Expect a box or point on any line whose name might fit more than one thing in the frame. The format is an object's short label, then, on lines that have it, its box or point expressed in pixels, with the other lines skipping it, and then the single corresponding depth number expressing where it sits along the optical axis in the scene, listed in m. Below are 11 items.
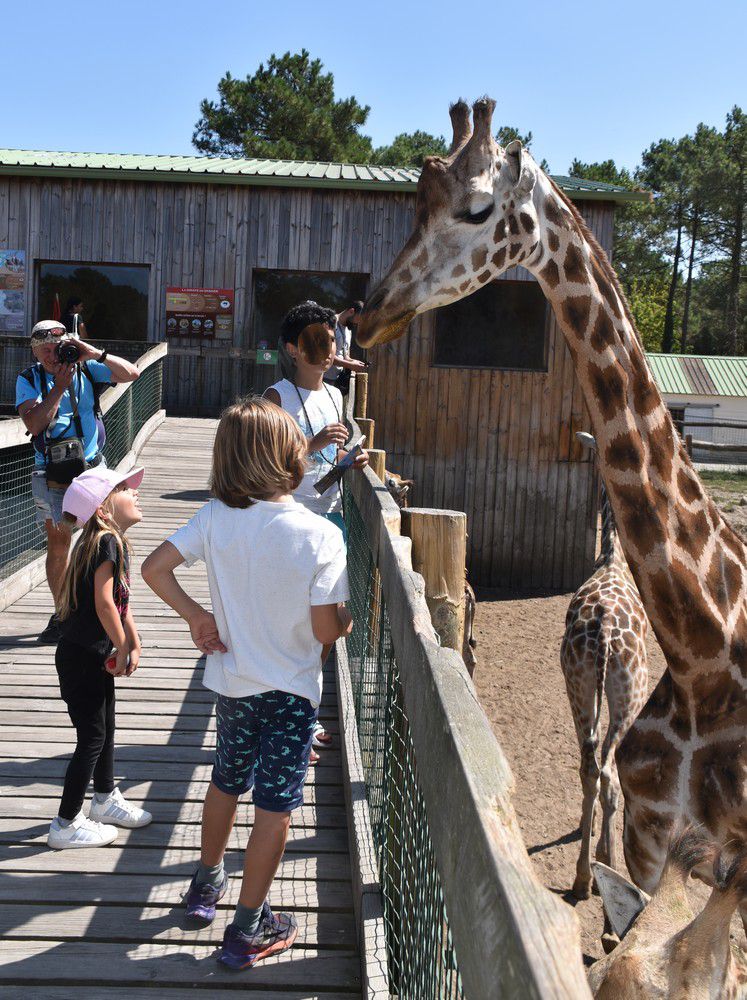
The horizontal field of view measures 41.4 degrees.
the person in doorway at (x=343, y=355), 8.83
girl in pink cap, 3.56
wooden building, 14.62
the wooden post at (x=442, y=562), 3.53
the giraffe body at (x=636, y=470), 3.22
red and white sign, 14.77
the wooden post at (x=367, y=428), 8.24
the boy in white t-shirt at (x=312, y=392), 4.30
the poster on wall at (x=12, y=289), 14.88
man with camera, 5.44
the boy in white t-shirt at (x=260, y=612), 2.90
